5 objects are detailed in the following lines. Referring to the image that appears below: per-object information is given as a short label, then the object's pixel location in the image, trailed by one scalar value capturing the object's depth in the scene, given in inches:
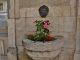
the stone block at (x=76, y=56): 135.3
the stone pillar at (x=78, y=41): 133.0
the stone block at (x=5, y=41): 173.0
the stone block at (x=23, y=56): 144.5
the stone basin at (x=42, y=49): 110.7
